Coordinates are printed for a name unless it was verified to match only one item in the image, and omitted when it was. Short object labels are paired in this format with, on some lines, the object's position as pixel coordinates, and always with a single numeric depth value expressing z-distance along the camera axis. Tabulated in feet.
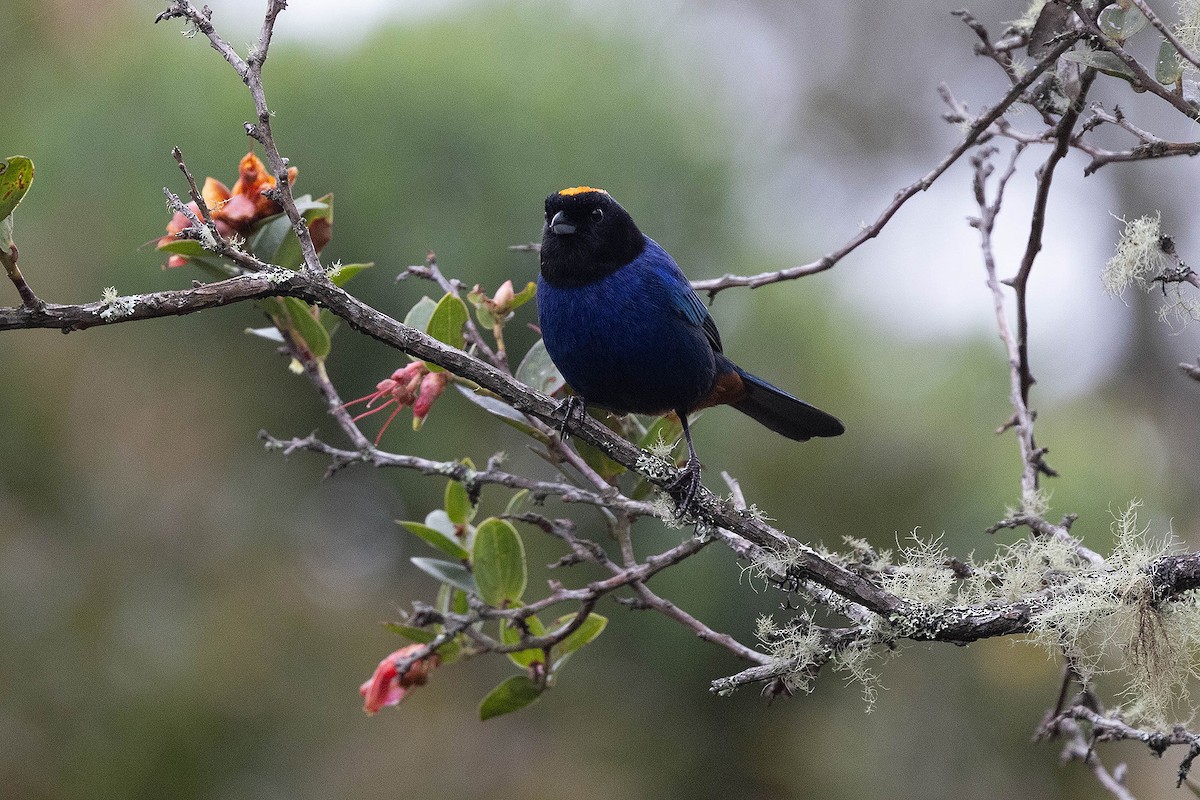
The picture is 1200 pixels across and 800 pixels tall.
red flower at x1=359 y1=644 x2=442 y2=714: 16.38
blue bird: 18.40
